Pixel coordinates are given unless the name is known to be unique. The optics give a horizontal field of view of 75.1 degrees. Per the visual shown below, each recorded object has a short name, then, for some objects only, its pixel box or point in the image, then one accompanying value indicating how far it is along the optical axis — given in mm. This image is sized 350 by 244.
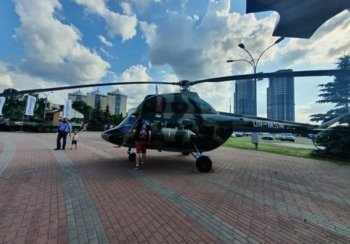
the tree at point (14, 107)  49662
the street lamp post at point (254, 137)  17172
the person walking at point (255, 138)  17125
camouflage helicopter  8461
